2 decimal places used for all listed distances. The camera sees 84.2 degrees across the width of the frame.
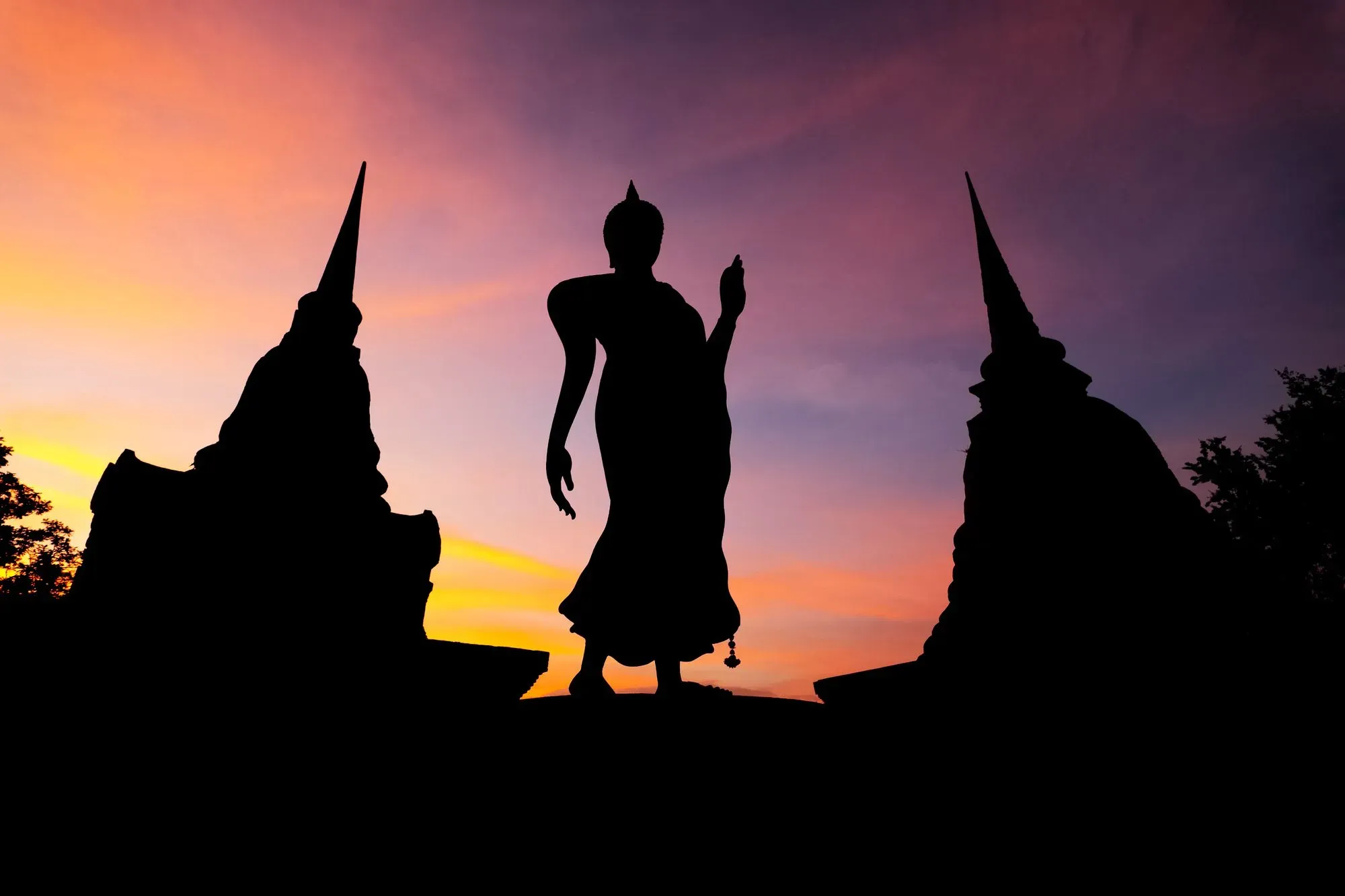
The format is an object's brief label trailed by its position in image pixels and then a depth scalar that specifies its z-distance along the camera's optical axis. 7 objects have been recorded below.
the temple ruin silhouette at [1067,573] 3.99
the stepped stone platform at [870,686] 4.37
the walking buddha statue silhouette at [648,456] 4.35
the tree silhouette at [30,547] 17.34
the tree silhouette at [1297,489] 16.44
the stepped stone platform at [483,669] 4.57
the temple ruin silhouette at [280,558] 4.20
